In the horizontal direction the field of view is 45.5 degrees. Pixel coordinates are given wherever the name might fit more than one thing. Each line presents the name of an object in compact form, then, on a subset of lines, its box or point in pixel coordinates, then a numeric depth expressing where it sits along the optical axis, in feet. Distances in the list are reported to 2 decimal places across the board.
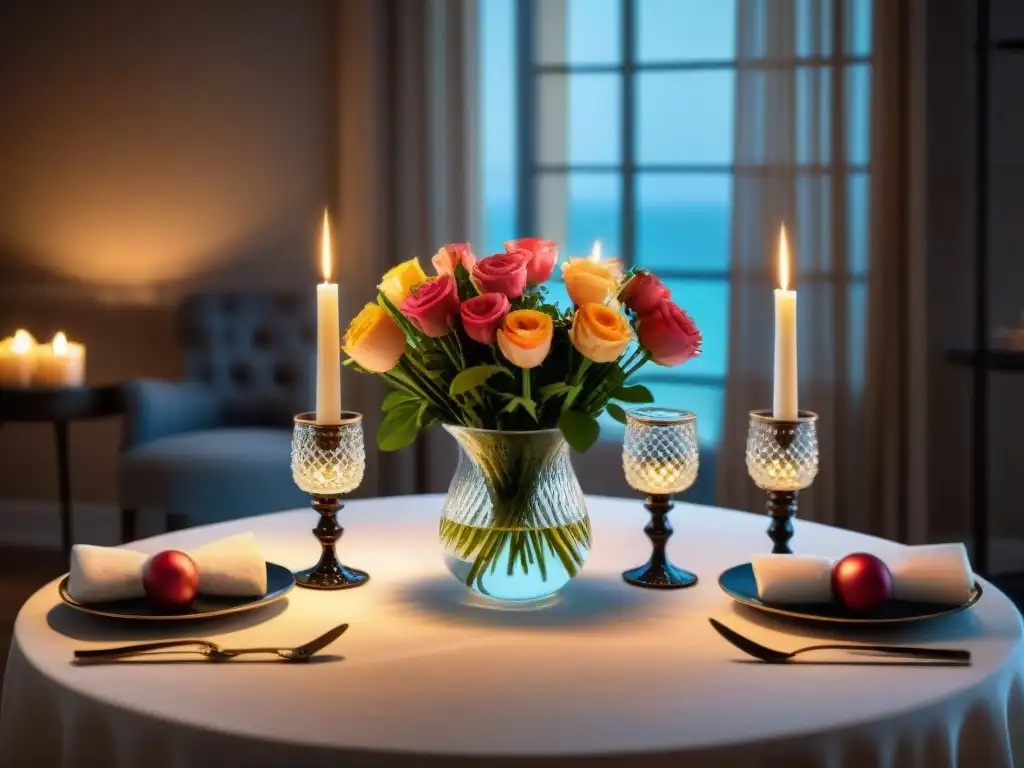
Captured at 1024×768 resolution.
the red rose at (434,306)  4.22
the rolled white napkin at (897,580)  4.22
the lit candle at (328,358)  4.70
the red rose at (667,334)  4.39
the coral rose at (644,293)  4.39
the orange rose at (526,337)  4.05
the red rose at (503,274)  4.21
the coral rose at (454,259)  4.47
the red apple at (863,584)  4.12
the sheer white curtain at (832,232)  12.46
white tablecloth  3.22
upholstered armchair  11.57
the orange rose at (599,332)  4.12
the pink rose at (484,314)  4.14
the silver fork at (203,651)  3.82
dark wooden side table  11.68
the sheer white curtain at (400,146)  13.56
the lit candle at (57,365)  11.79
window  13.69
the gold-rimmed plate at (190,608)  4.11
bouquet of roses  4.16
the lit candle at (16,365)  11.71
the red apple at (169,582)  4.17
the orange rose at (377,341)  4.38
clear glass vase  4.36
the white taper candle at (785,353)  4.75
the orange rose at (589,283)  4.31
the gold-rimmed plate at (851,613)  4.06
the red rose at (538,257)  4.47
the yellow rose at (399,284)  4.51
